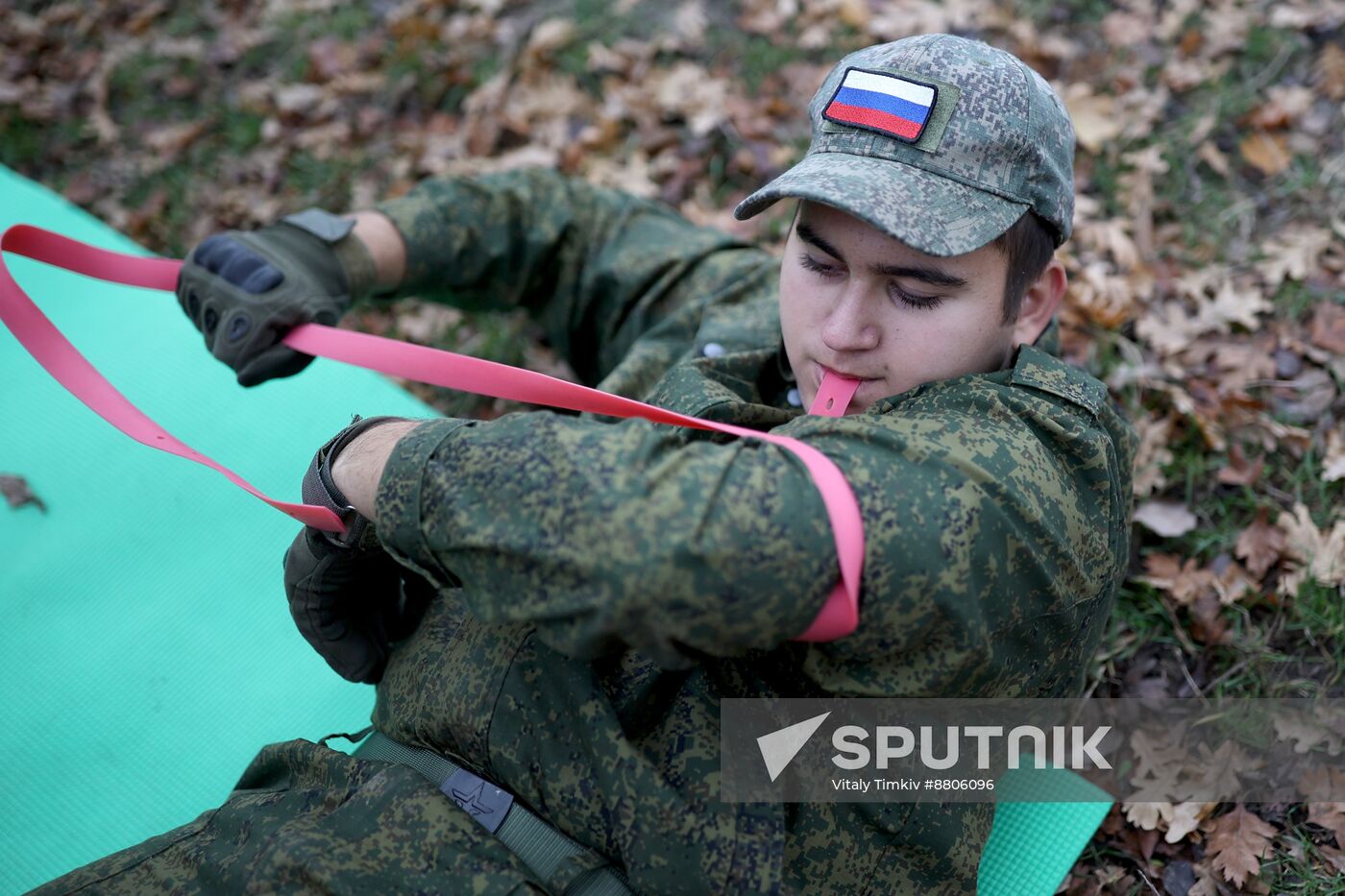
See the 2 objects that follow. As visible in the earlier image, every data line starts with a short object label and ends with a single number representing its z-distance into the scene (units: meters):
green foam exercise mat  2.37
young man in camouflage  1.43
